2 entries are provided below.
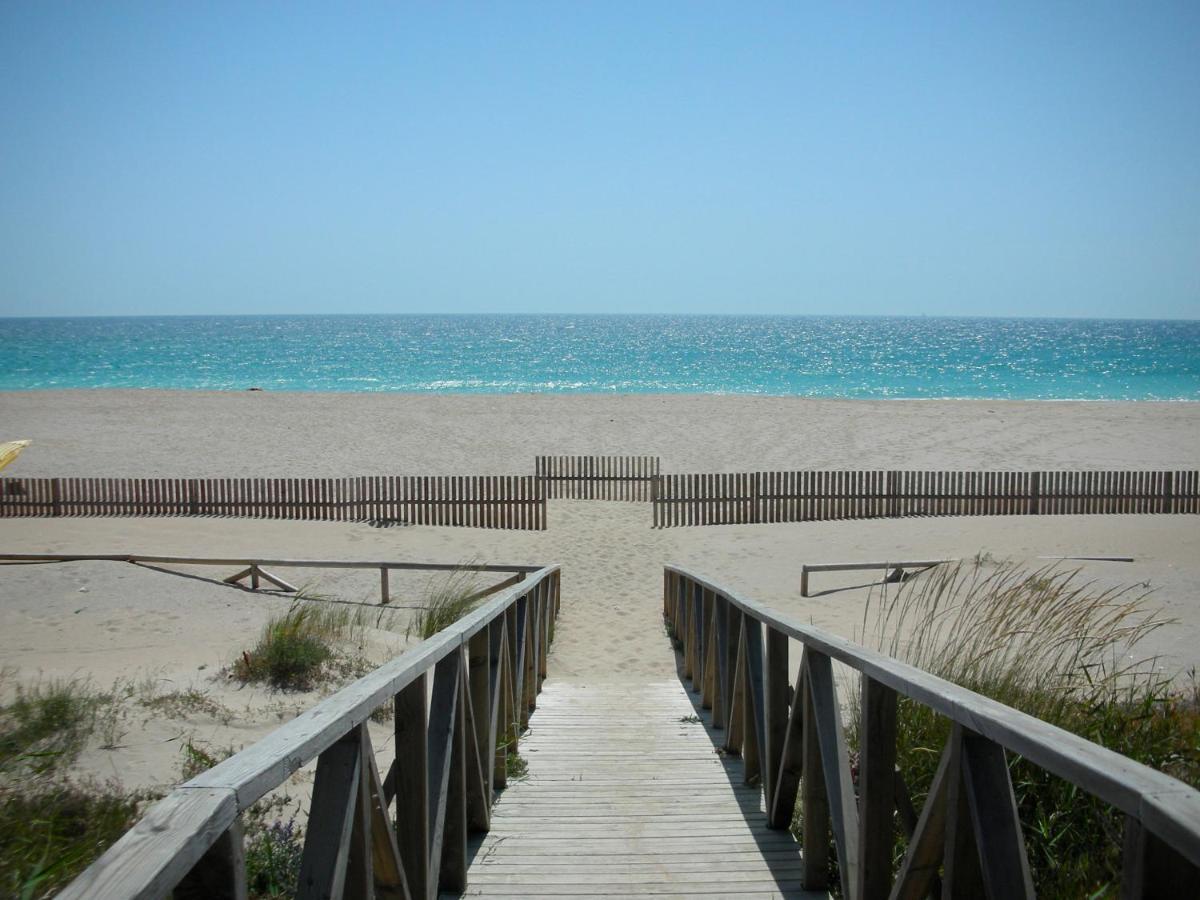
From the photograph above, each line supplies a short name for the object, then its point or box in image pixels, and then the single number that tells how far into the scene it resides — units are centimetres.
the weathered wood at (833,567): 1268
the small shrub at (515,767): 464
